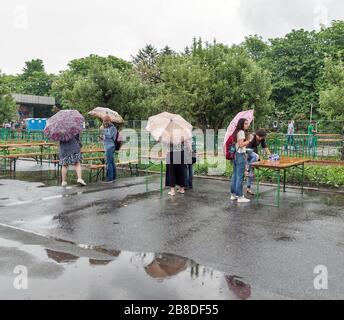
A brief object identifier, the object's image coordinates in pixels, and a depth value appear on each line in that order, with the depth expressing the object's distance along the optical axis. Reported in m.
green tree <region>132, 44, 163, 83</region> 40.40
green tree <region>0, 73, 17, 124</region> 28.78
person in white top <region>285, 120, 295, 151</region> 14.39
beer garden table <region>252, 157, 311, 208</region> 8.43
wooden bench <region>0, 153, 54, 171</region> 13.95
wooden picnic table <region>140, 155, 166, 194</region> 10.42
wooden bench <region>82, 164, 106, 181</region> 12.09
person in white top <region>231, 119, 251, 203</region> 8.60
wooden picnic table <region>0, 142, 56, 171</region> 14.61
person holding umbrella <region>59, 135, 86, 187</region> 11.05
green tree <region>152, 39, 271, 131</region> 16.31
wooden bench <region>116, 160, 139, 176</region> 13.13
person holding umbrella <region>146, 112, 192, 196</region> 9.48
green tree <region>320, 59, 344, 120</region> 15.32
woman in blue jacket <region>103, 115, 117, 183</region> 11.65
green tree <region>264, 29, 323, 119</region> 43.91
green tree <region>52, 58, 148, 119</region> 20.42
